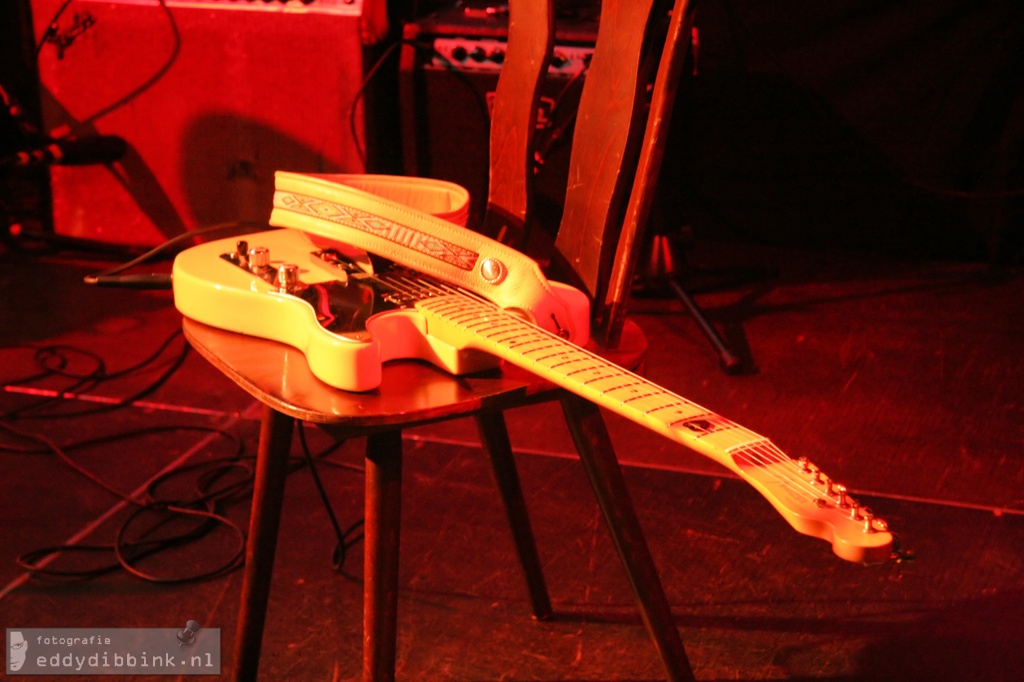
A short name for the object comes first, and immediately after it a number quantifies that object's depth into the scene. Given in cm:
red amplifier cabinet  248
